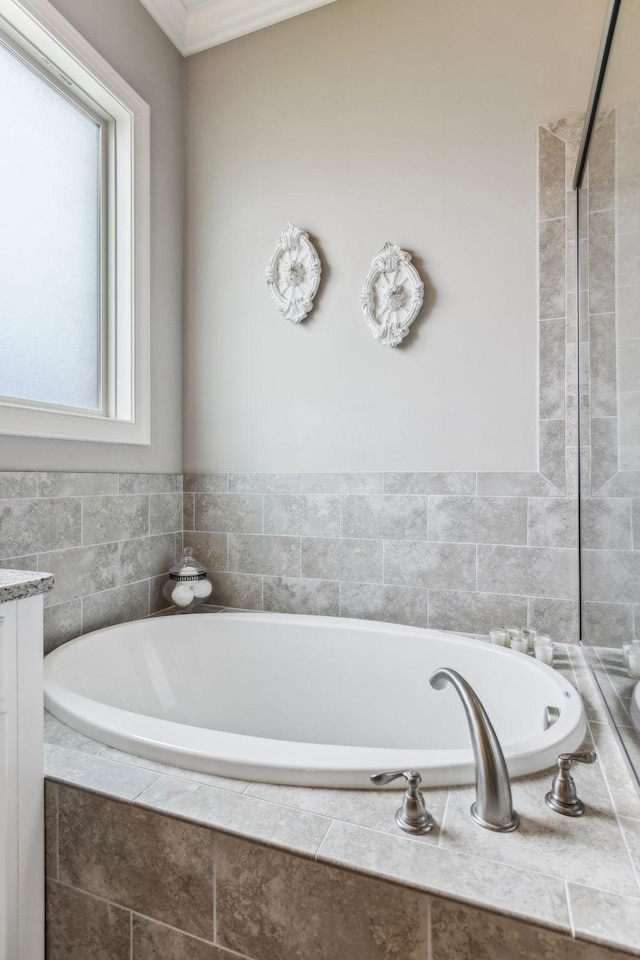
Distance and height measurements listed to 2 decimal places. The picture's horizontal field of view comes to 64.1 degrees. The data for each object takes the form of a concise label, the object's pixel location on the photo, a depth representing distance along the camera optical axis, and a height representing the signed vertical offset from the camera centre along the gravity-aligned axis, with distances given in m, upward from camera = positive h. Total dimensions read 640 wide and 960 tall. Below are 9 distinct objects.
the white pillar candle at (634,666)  1.16 -0.43
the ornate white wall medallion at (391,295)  1.95 +0.70
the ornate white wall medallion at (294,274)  2.10 +0.85
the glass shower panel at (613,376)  1.11 +0.26
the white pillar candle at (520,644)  1.68 -0.55
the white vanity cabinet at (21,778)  0.93 -0.56
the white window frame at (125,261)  1.97 +0.88
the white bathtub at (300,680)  1.50 -0.68
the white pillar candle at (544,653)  1.60 -0.56
